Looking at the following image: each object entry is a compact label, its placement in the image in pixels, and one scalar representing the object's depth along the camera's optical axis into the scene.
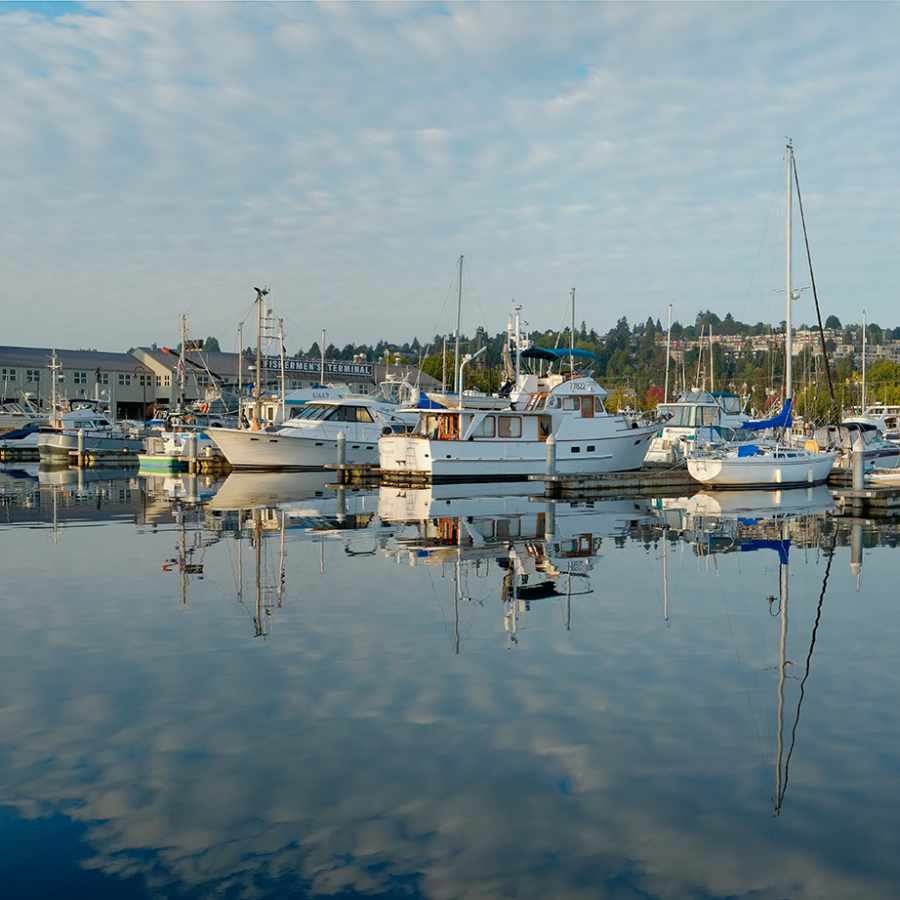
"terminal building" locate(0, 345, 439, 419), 97.88
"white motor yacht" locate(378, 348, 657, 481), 38.56
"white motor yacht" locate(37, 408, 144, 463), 60.19
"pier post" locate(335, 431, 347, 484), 39.41
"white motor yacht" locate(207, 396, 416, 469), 45.69
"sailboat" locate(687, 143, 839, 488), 35.44
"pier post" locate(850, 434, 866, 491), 27.56
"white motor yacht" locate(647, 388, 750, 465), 44.53
